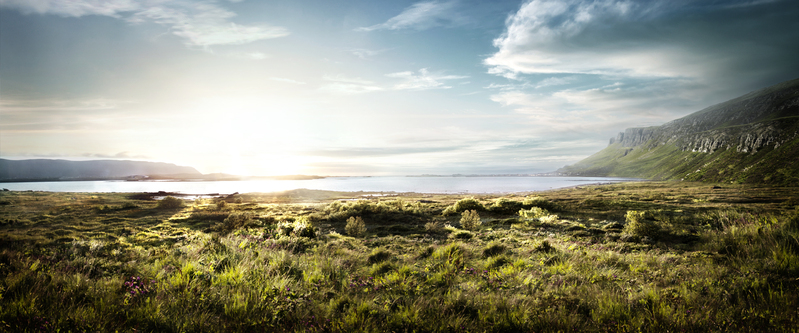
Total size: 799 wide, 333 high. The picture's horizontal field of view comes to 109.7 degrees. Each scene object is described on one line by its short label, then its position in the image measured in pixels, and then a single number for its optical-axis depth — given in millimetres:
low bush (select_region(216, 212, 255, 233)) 20062
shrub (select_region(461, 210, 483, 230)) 17780
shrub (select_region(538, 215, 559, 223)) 17812
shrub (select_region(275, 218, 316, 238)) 13117
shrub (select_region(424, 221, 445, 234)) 16891
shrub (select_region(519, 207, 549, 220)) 22053
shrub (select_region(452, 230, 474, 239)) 14188
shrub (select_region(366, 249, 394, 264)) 9016
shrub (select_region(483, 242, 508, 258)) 9597
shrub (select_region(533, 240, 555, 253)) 9328
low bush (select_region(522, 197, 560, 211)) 27266
